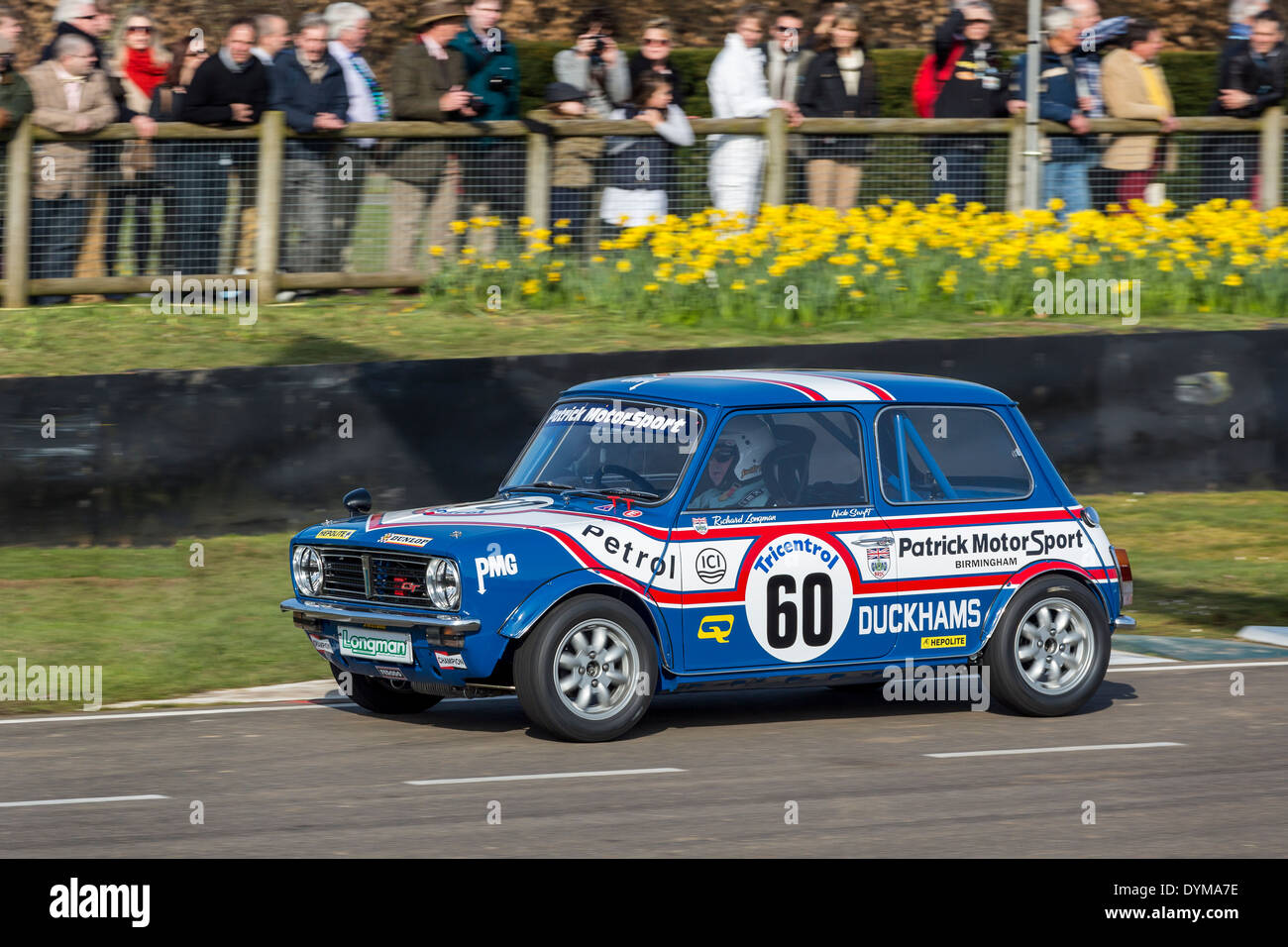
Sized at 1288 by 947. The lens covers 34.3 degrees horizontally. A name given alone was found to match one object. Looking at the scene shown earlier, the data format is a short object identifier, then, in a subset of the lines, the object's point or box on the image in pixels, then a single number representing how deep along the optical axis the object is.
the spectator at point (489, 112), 17.09
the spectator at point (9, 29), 15.48
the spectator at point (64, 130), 15.73
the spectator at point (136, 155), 15.70
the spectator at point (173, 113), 15.84
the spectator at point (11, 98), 15.63
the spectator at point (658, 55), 17.40
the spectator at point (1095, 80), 19.06
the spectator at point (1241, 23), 19.59
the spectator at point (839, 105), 18.12
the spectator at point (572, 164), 17.33
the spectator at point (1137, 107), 19.09
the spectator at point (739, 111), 18.03
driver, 9.48
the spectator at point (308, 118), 16.56
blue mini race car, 8.95
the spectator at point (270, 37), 16.52
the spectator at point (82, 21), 15.76
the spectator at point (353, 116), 16.70
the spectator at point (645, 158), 17.34
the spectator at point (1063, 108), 18.84
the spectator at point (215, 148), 16.09
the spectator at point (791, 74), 18.16
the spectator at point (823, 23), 17.75
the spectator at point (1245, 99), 19.41
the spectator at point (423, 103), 16.84
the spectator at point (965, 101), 18.44
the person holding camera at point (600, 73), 17.64
